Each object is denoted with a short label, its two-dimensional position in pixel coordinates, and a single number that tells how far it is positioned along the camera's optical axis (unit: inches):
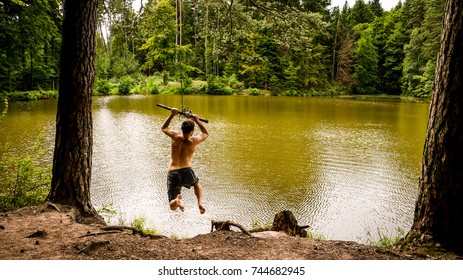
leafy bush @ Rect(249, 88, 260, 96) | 1674.8
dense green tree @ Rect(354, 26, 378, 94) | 1974.7
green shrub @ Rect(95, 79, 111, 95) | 1437.0
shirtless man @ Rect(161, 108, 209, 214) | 185.6
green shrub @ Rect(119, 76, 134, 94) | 1430.9
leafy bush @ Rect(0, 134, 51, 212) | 221.1
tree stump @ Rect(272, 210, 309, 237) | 207.9
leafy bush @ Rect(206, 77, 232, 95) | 1596.9
